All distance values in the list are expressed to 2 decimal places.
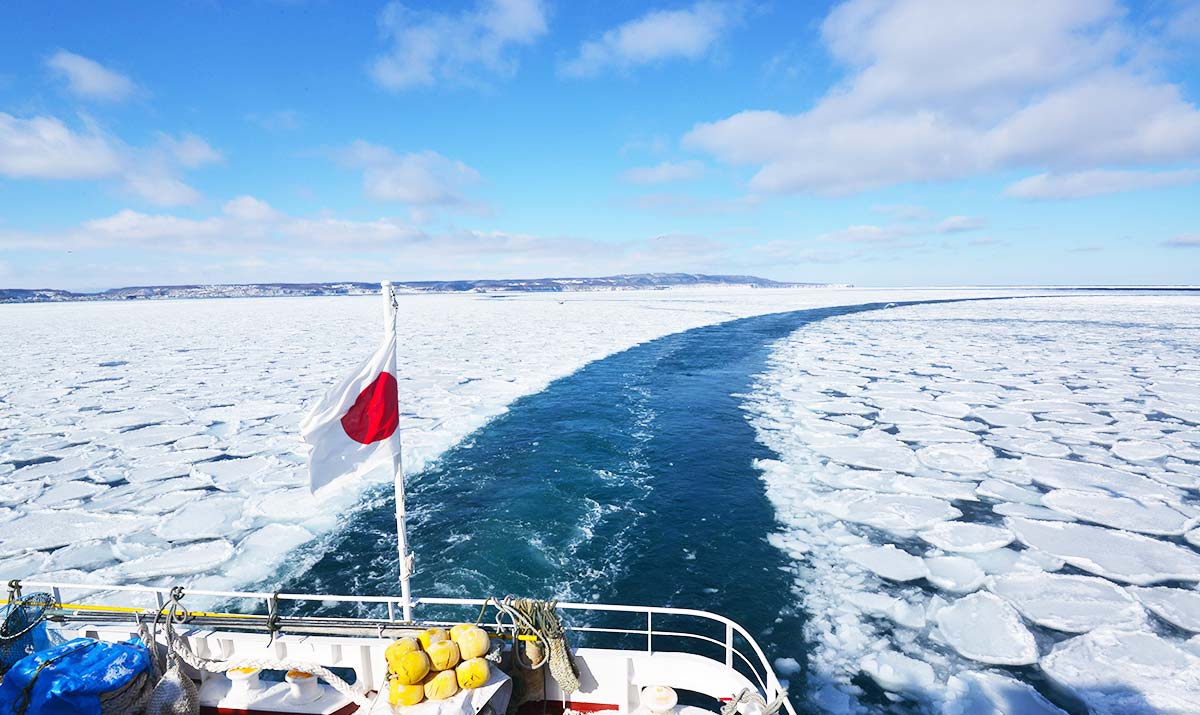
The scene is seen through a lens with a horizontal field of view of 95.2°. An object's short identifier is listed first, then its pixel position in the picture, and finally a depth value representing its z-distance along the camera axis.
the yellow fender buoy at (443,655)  3.37
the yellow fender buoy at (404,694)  3.26
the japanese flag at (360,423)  3.64
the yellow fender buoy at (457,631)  3.54
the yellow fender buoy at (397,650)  3.29
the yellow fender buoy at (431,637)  3.48
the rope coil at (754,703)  3.11
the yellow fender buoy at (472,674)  3.35
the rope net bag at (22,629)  3.69
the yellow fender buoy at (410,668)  3.26
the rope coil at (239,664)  3.60
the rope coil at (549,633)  3.66
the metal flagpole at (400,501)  3.70
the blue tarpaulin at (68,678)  2.97
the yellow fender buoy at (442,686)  3.28
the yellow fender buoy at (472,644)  3.47
